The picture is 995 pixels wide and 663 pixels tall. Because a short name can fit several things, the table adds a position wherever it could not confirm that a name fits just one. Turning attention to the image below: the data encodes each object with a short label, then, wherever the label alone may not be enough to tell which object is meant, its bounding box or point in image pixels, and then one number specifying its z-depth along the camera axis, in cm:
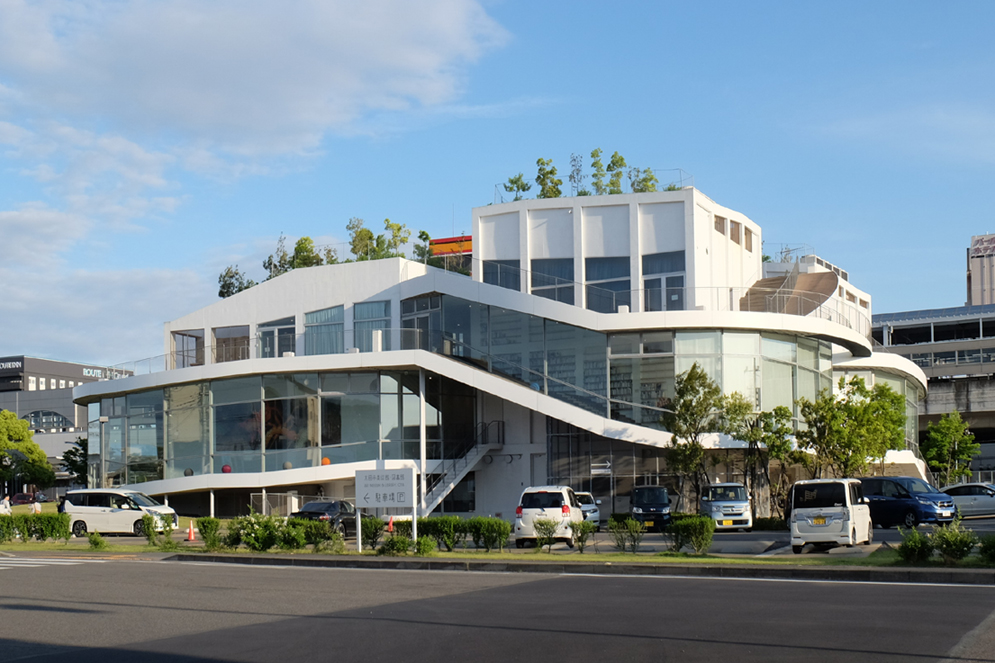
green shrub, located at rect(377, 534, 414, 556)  2319
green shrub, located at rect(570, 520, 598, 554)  2328
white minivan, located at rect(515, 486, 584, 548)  2695
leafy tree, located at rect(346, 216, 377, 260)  5591
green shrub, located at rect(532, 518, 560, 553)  2412
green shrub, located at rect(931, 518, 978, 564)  1767
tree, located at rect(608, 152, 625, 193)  4856
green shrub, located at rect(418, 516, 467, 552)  2391
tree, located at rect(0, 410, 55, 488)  7288
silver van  3262
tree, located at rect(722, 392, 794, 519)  3538
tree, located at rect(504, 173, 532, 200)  5346
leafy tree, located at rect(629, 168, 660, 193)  4872
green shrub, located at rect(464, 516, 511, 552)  2356
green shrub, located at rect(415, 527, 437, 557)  2298
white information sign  2506
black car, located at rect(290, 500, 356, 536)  3266
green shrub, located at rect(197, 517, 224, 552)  2559
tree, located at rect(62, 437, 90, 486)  5781
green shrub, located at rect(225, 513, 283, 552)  2478
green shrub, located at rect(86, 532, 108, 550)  2769
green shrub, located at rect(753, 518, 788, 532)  3347
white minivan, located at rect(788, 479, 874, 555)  2303
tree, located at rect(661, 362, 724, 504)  3506
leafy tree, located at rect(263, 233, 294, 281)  6009
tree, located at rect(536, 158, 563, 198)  5422
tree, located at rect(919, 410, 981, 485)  5894
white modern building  3769
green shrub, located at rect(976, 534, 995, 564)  1745
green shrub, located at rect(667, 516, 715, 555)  2141
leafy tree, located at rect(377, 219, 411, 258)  6112
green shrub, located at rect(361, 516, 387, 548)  2483
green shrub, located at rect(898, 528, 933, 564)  1792
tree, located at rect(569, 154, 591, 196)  4926
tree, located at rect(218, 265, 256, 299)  6184
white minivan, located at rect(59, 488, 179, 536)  3616
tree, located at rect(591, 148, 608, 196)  4899
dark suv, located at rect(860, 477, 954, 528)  3058
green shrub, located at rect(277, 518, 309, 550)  2480
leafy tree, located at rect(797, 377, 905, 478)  3538
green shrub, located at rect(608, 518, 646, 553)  2227
